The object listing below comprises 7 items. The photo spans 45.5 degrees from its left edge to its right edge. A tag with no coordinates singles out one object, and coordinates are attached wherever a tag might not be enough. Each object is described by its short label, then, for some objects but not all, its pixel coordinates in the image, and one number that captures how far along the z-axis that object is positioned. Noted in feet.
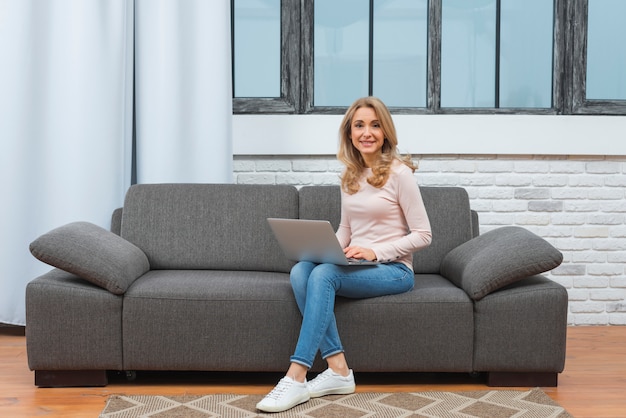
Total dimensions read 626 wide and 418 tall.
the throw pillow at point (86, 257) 8.48
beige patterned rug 7.59
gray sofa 8.48
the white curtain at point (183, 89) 11.36
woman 8.07
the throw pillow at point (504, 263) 8.54
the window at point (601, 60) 12.30
